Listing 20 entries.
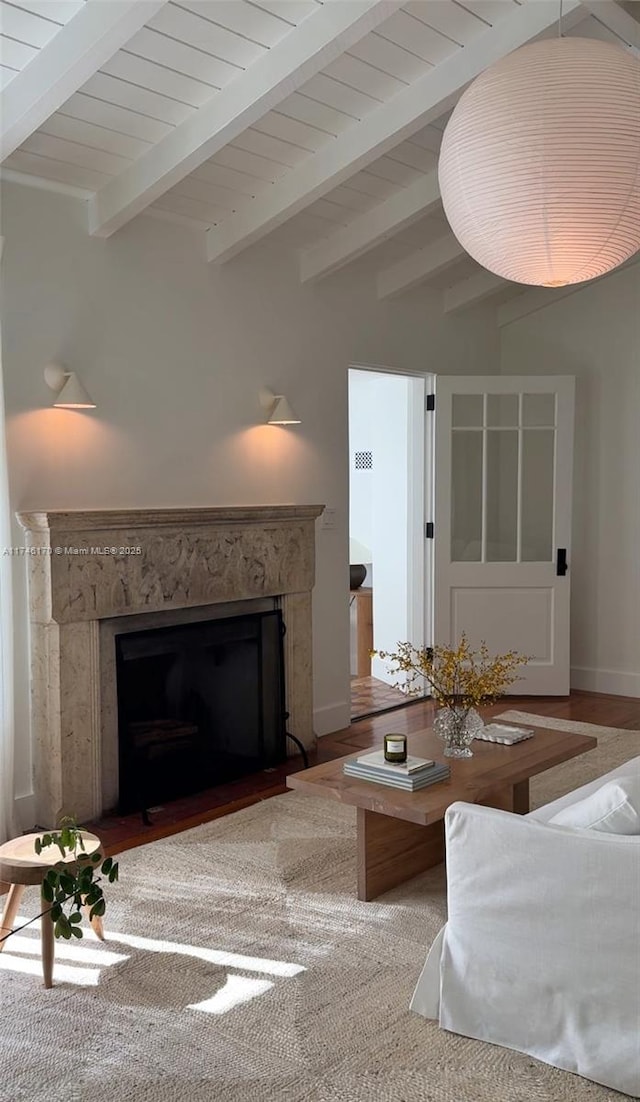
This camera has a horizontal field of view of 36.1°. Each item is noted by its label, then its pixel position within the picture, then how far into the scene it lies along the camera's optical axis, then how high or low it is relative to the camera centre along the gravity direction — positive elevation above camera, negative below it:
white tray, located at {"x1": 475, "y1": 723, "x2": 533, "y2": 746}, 3.67 -0.86
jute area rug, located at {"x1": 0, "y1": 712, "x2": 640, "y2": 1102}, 2.26 -1.31
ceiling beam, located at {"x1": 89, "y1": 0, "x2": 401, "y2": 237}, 3.16 +1.44
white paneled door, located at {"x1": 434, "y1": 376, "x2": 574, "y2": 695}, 6.21 -0.13
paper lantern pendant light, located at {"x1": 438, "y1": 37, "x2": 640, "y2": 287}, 2.05 +0.75
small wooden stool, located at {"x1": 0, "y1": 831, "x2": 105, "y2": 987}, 2.69 -0.99
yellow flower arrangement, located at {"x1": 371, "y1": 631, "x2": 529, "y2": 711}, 3.45 -0.62
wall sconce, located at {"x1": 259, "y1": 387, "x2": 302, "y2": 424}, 4.85 +0.46
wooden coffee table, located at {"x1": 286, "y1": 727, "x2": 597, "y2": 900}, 3.02 -0.90
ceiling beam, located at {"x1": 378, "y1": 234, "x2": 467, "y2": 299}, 5.43 +1.35
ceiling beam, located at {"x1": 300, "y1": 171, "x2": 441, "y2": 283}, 4.69 +1.38
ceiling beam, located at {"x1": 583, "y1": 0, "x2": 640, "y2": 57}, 3.56 +1.82
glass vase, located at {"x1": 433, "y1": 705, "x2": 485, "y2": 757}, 3.49 -0.79
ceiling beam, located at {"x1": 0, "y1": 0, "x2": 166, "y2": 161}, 2.86 +1.38
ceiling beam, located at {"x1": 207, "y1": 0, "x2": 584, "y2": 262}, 3.58 +1.52
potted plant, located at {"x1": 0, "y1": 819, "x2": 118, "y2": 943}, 2.46 -0.96
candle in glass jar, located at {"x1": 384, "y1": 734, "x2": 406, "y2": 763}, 3.21 -0.79
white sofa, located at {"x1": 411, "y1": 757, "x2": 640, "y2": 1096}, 2.15 -1.01
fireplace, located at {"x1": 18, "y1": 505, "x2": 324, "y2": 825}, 3.86 -0.37
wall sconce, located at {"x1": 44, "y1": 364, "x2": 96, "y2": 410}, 3.89 +0.47
